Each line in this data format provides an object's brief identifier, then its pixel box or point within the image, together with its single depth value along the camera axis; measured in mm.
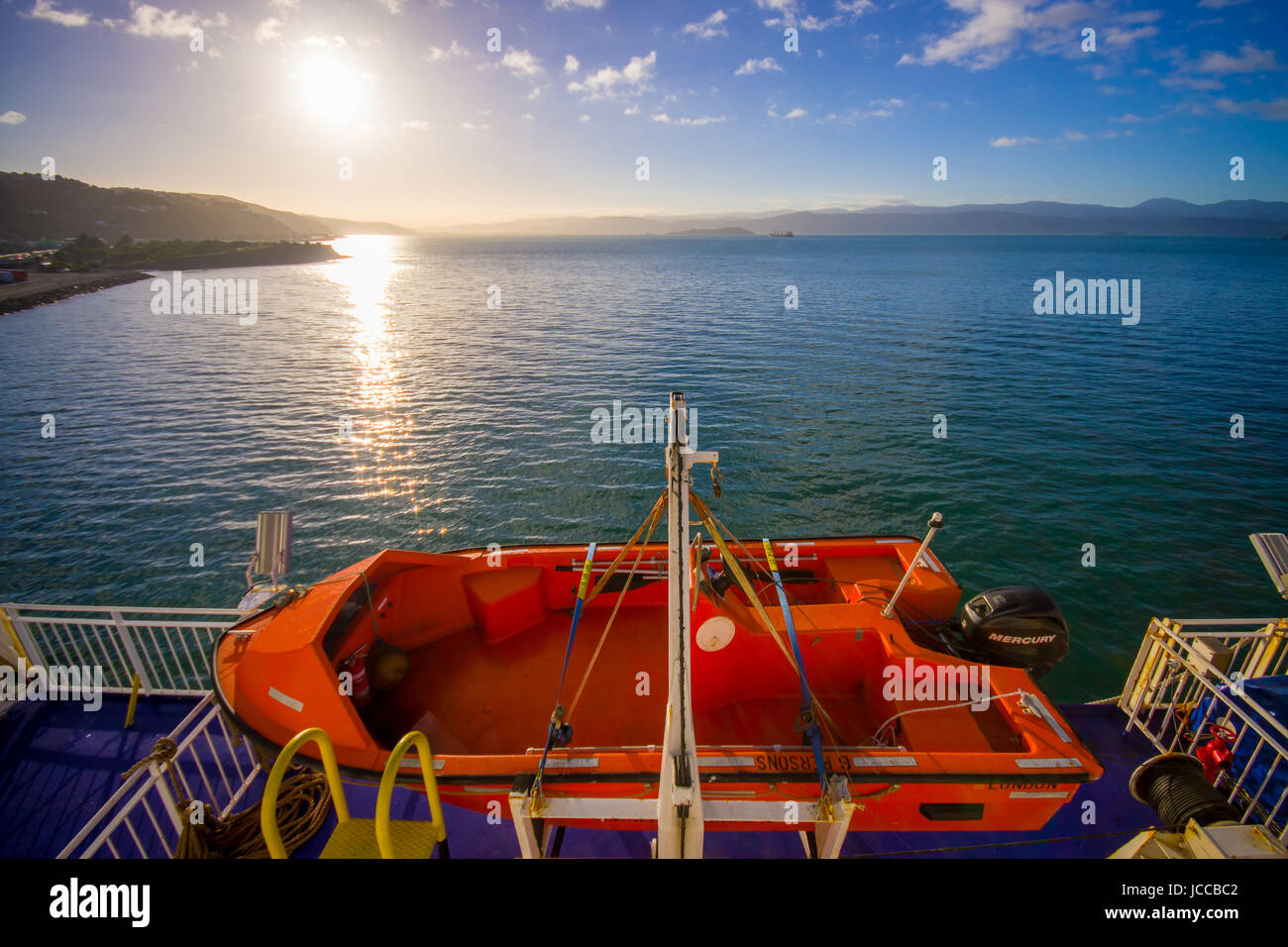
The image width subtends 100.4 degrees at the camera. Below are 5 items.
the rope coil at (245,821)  4402
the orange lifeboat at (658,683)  4590
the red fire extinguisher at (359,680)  5535
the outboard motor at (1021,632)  5754
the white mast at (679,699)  2893
